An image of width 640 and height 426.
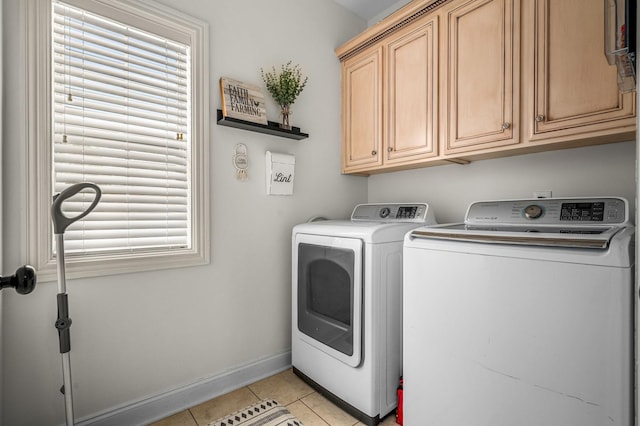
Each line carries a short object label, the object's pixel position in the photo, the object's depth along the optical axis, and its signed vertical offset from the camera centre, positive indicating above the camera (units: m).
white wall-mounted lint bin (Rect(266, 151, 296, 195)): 2.17 +0.26
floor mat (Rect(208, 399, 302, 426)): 1.71 -1.16
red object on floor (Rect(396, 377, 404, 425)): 1.70 -1.09
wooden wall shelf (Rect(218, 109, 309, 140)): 1.94 +0.54
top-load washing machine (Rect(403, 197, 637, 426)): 0.99 -0.41
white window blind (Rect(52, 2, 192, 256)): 1.52 +0.42
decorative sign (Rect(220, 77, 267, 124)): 1.94 +0.69
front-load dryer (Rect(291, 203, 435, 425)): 1.68 -0.58
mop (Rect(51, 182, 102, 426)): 1.20 -0.37
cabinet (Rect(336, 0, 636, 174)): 1.40 +0.69
